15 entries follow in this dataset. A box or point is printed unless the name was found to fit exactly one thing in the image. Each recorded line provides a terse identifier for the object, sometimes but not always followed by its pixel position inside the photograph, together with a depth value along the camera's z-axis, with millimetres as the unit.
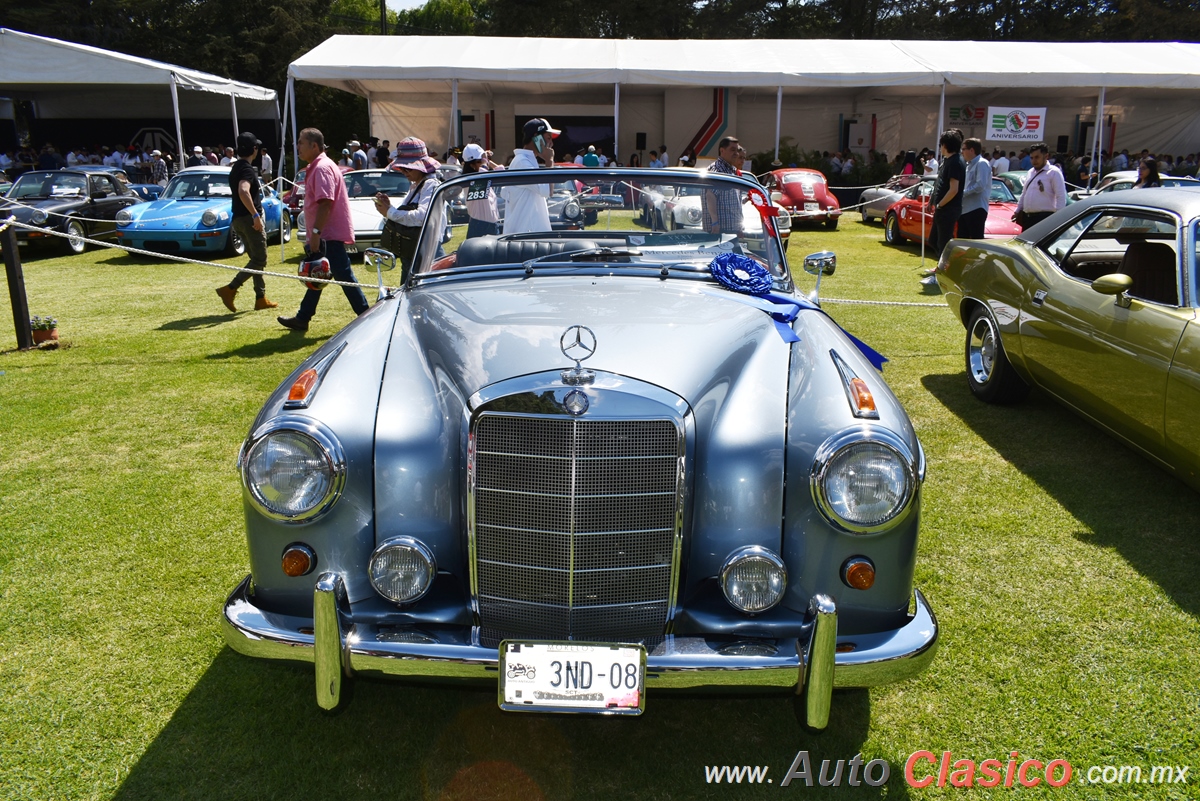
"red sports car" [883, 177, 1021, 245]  13961
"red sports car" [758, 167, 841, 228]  19281
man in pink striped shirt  7848
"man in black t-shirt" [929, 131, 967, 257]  10398
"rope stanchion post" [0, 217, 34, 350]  7633
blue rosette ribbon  3502
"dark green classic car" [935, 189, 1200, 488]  4266
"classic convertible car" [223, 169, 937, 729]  2375
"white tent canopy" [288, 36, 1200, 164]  20250
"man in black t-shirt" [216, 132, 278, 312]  9523
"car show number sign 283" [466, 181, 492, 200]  4281
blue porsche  13641
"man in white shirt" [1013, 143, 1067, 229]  11727
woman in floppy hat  7301
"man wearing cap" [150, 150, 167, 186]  24047
